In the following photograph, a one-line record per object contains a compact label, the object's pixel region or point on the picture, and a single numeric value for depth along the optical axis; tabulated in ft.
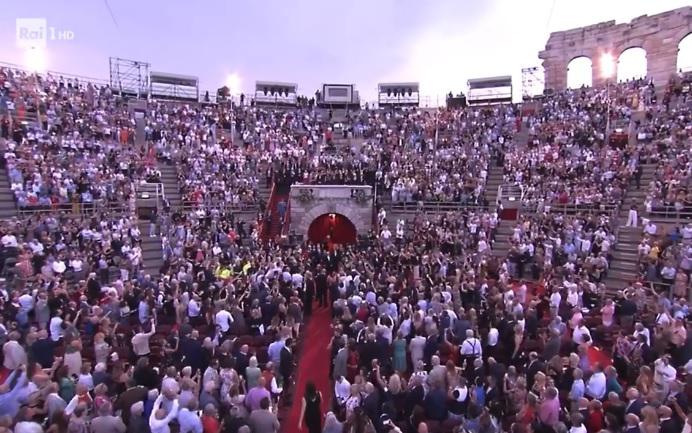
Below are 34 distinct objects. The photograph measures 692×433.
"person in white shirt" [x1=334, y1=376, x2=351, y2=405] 28.37
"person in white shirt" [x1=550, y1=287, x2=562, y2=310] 43.04
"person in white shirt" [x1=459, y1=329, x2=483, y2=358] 32.86
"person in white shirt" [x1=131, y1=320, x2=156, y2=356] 34.71
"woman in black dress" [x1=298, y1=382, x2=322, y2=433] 28.17
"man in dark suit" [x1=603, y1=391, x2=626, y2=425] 25.09
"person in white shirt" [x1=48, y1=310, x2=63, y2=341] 35.96
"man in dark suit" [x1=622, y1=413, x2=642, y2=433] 22.62
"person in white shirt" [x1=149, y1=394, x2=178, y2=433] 23.58
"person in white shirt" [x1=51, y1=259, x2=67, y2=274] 51.31
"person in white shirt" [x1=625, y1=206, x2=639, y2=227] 64.23
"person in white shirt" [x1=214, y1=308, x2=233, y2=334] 37.76
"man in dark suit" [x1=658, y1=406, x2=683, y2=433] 23.04
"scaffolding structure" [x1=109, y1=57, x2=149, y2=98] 120.47
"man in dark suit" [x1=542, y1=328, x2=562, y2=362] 32.35
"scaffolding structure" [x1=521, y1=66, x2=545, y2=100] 130.93
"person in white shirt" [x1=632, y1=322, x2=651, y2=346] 33.81
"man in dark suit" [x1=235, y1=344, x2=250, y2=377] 30.99
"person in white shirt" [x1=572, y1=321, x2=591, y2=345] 33.86
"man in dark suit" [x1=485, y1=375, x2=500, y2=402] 27.43
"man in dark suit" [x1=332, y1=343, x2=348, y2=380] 32.01
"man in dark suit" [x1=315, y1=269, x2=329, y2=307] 51.88
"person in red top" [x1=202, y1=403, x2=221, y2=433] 24.40
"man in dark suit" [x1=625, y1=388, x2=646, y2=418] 24.56
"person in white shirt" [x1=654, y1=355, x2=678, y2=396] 28.02
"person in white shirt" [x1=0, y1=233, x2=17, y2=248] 52.31
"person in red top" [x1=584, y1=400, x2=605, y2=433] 24.90
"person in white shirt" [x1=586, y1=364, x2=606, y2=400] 27.76
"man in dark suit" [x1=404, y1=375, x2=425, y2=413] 27.66
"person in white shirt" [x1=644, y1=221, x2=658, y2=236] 60.39
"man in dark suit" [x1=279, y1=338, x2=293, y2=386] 33.74
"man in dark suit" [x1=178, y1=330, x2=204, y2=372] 31.30
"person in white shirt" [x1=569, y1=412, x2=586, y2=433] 23.11
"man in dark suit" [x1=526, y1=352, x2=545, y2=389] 29.09
